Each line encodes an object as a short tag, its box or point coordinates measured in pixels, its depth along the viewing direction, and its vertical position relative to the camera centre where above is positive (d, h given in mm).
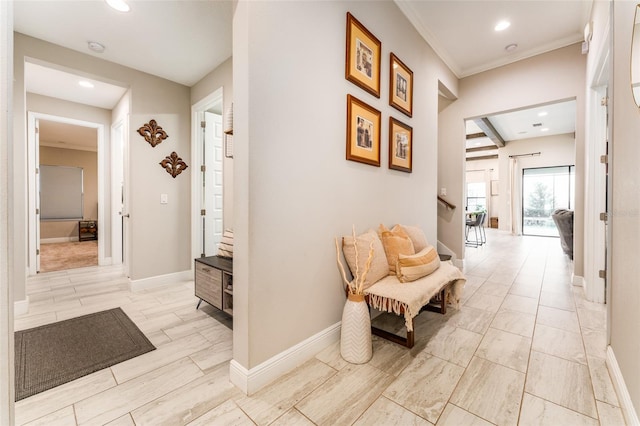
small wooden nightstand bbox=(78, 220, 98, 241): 7559 -564
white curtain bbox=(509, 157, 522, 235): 8312 +502
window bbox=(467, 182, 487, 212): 10062 +606
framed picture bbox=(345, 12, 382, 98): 2078 +1272
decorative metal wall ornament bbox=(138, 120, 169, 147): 3365 +995
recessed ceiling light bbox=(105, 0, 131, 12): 2229 +1743
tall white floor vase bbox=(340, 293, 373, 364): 1735 -799
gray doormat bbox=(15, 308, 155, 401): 1630 -1006
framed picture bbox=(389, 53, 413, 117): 2617 +1290
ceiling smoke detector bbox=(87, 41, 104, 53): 2816 +1756
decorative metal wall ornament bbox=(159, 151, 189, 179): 3570 +623
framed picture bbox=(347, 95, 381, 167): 2100 +658
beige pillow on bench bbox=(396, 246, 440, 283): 2064 -442
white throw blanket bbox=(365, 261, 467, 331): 1793 -580
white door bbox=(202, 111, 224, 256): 3809 +391
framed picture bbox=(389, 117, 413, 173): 2654 +683
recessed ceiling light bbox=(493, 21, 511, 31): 3078 +2160
